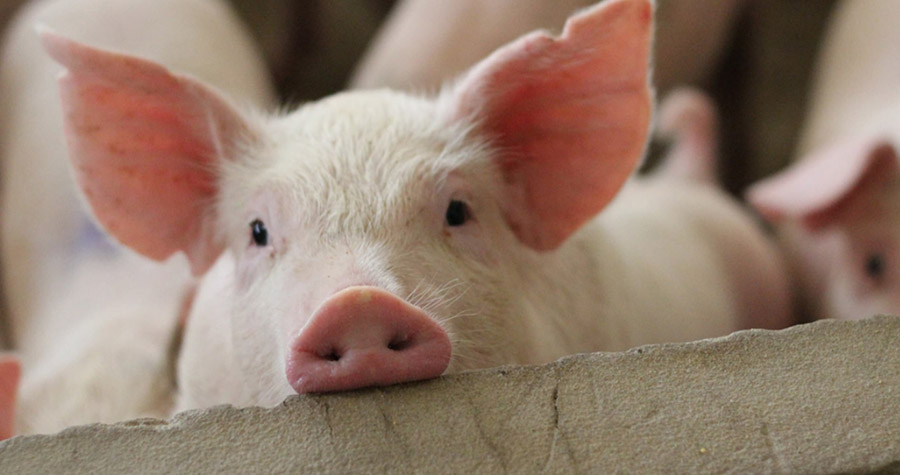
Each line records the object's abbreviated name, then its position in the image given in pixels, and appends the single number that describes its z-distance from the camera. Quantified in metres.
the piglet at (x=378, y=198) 1.63
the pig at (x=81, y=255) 1.83
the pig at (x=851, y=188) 2.08
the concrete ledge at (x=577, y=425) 1.57
